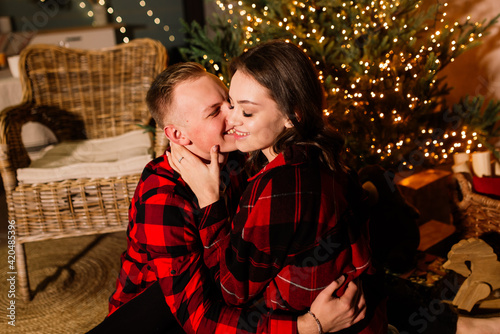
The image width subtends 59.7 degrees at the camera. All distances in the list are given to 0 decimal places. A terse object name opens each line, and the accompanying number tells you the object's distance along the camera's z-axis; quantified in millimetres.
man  1045
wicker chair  1961
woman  994
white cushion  1967
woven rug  1930
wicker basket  1797
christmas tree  1888
